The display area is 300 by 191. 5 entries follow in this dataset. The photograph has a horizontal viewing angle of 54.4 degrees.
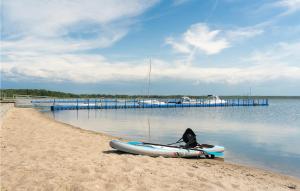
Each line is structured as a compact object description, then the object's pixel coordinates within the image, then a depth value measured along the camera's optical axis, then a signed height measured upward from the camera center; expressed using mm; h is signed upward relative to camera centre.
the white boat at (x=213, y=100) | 87212 -1237
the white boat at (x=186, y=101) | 82112 -1558
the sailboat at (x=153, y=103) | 76631 -2063
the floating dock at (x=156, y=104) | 62416 -2464
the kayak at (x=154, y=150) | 12073 -2284
